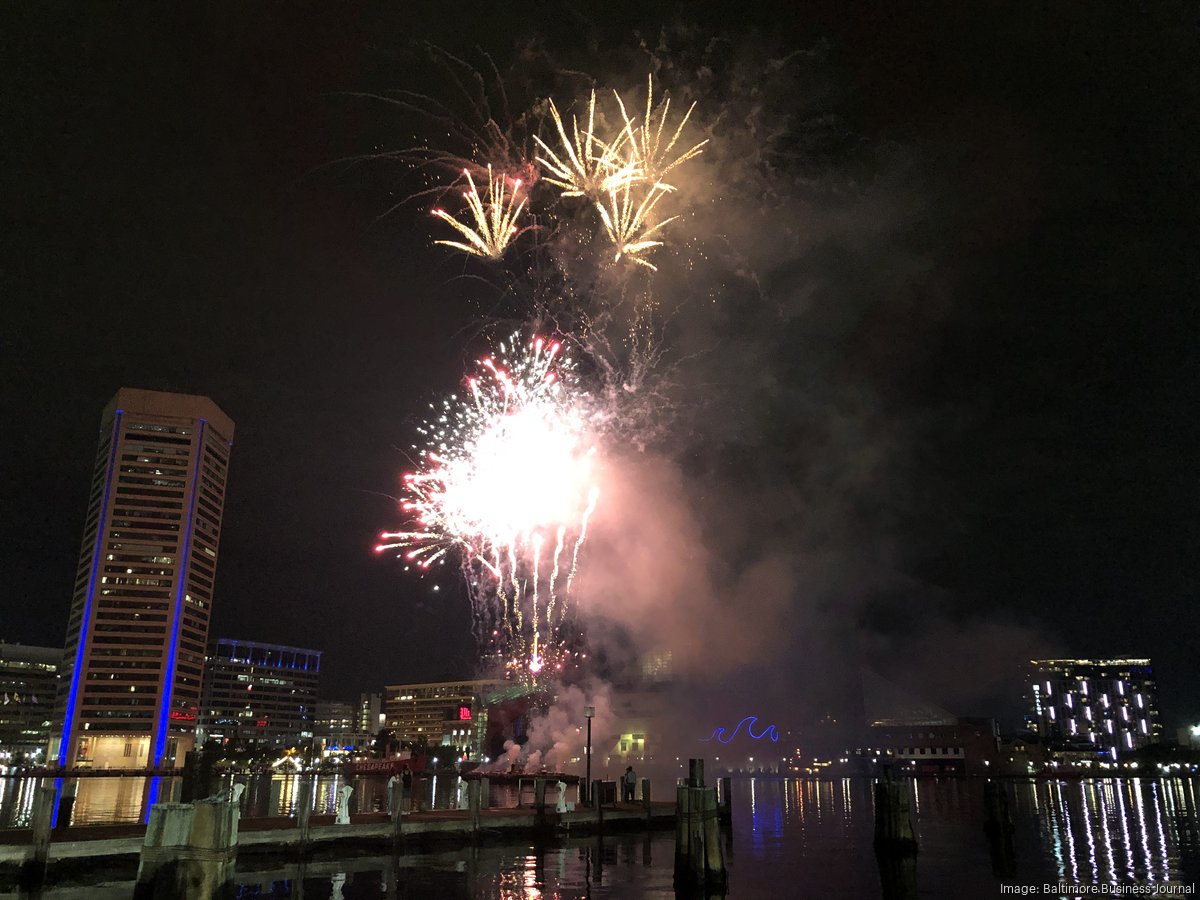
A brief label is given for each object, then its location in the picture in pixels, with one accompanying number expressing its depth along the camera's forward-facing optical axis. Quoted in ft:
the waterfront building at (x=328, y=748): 540.15
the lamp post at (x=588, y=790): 121.53
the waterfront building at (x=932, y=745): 415.03
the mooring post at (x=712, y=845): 66.64
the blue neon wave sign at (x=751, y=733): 335.88
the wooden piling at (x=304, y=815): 79.61
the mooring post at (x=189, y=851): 46.21
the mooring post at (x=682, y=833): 67.51
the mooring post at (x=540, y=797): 105.09
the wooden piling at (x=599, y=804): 107.04
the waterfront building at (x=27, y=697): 541.34
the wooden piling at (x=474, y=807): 96.27
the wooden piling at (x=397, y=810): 86.79
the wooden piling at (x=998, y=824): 96.34
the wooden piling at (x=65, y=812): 78.12
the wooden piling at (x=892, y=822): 87.61
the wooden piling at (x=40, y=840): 64.95
